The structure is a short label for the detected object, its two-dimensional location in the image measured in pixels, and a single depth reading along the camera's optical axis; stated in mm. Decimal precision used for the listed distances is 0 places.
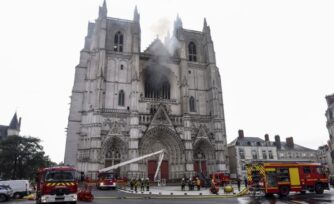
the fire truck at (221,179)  29838
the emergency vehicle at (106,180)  25328
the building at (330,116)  35438
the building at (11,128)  63688
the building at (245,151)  49812
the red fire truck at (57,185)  12719
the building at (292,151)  53594
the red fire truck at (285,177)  17078
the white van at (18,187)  21797
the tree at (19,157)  37406
